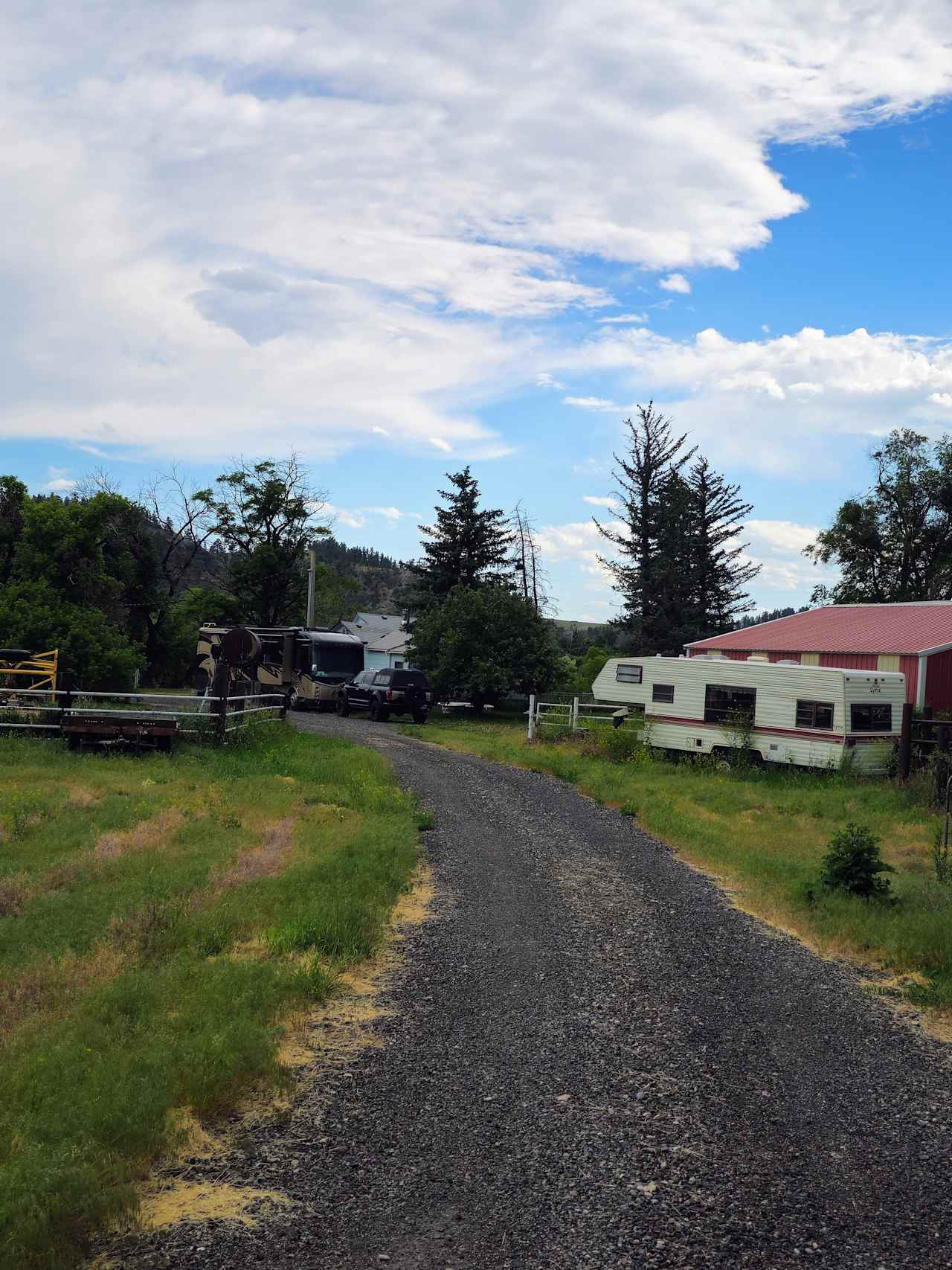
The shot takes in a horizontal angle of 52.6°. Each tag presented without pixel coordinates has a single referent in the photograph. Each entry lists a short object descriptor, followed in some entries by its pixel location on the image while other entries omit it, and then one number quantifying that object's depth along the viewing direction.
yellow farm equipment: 24.48
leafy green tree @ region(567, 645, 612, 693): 52.34
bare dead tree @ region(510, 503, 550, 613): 54.91
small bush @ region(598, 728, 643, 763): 24.95
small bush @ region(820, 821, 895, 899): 10.97
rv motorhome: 35.75
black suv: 33.47
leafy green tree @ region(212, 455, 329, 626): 50.12
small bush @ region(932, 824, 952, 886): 11.77
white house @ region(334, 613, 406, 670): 70.56
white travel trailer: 21.89
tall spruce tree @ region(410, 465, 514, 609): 49.88
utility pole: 43.41
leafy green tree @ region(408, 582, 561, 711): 37.75
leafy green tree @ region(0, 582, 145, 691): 32.41
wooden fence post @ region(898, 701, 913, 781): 21.11
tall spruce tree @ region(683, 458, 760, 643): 52.31
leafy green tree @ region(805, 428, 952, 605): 49.66
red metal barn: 26.61
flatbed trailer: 19.83
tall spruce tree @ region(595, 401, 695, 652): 52.00
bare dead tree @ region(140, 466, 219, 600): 49.97
